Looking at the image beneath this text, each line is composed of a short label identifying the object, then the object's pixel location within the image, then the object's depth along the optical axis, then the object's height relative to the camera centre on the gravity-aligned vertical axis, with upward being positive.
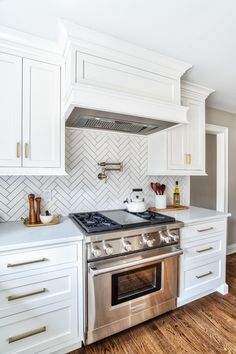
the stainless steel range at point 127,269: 1.47 -0.74
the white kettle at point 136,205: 2.08 -0.29
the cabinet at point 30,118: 1.53 +0.48
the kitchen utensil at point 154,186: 2.43 -0.10
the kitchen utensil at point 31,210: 1.76 -0.29
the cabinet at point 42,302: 1.28 -0.86
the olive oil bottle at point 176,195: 2.59 -0.23
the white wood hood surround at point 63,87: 1.49 +0.75
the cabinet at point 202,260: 1.93 -0.86
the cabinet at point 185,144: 2.23 +0.40
